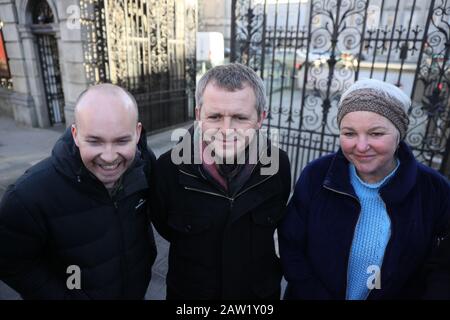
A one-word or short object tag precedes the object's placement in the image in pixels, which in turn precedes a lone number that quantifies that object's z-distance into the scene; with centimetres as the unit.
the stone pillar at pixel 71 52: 696
